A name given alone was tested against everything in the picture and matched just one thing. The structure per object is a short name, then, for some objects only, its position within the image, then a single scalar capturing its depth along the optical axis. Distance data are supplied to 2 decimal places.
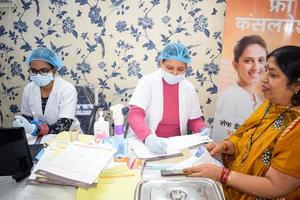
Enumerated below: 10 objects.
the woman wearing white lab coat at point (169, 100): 2.12
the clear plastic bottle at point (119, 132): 1.61
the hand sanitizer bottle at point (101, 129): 1.70
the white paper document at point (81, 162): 1.29
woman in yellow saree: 1.24
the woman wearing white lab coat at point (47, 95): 2.20
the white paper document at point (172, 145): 1.59
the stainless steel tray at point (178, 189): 1.14
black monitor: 1.30
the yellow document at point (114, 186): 1.22
